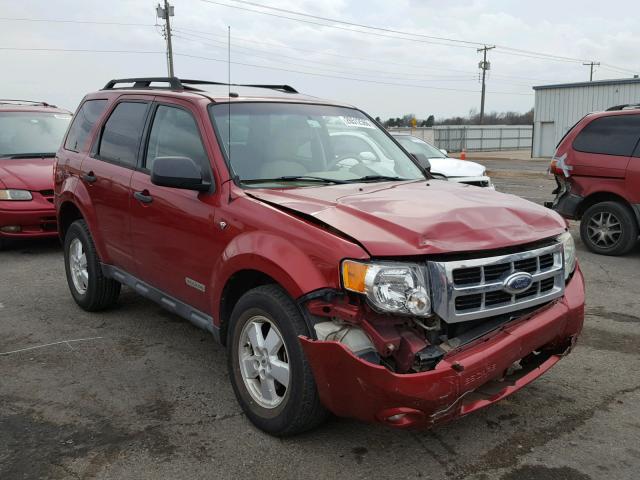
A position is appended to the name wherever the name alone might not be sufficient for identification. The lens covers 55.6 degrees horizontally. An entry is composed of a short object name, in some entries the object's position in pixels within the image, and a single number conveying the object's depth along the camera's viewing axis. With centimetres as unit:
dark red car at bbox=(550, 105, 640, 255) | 773
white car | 947
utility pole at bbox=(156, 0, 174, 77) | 3788
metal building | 2911
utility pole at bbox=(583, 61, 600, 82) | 7894
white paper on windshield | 454
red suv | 271
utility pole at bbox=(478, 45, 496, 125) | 6050
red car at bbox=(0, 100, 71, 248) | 790
